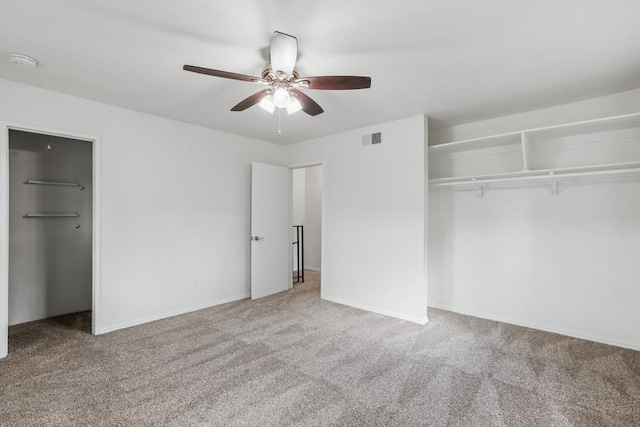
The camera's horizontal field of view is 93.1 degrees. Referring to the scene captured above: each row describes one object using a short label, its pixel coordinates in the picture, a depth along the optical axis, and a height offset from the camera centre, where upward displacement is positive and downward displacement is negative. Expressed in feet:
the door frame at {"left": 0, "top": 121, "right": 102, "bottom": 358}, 8.79 +0.53
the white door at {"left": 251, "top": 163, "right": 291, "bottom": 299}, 14.99 -0.59
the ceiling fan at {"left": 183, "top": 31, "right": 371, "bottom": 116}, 6.26 +3.19
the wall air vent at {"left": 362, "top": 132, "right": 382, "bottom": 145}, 13.03 +3.47
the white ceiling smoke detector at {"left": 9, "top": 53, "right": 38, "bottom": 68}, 7.51 +4.08
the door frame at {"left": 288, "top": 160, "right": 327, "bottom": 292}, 15.02 +1.43
